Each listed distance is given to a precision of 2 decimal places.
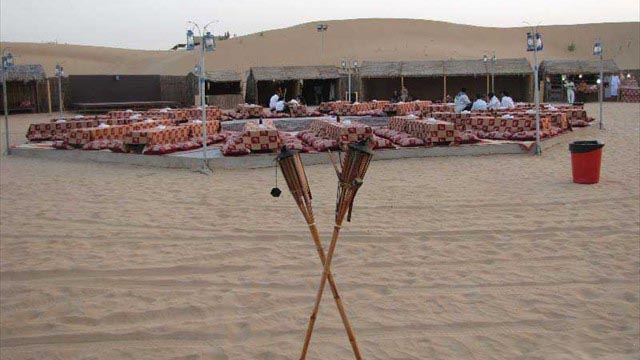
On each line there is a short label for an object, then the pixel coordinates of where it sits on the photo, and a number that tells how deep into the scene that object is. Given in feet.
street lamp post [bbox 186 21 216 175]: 36.58
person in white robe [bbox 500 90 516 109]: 63.31
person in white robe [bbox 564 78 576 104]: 97.30
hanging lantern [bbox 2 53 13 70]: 53.62
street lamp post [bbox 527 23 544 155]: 39.47
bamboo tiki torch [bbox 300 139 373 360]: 9.68
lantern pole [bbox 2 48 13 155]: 49.19
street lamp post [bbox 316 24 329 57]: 177.43
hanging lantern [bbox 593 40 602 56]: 58.75
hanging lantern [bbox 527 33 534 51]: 40.04
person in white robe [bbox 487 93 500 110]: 63.00
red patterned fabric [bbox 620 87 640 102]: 106.11
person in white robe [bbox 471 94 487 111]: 59.43
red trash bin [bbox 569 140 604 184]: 29.78
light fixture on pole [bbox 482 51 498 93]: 103.33
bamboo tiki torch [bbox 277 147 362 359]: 9.85
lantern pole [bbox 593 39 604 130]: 58.34
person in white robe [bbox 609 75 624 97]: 109.70
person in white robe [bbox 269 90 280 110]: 76.59
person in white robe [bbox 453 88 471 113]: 63.41
